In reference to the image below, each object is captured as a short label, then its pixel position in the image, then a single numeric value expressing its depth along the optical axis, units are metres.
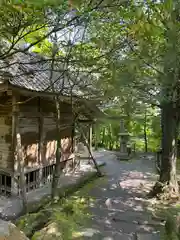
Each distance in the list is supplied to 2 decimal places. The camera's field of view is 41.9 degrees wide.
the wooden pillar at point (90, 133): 10.95
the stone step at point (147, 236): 4.52
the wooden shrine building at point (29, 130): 6.57
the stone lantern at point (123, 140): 14.08
